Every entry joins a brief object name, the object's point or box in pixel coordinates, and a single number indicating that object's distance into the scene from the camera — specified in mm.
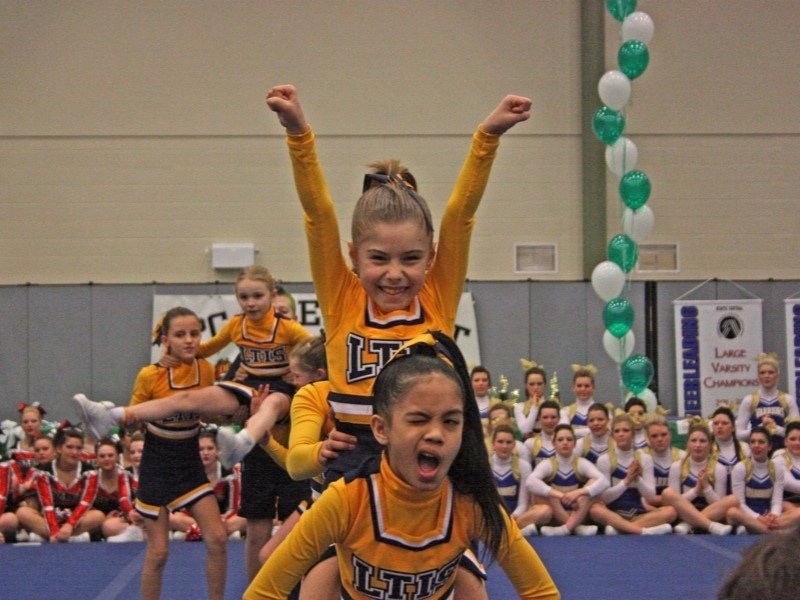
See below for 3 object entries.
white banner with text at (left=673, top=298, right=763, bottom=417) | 13805
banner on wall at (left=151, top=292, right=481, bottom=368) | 13883
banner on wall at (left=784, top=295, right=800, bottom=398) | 13805
